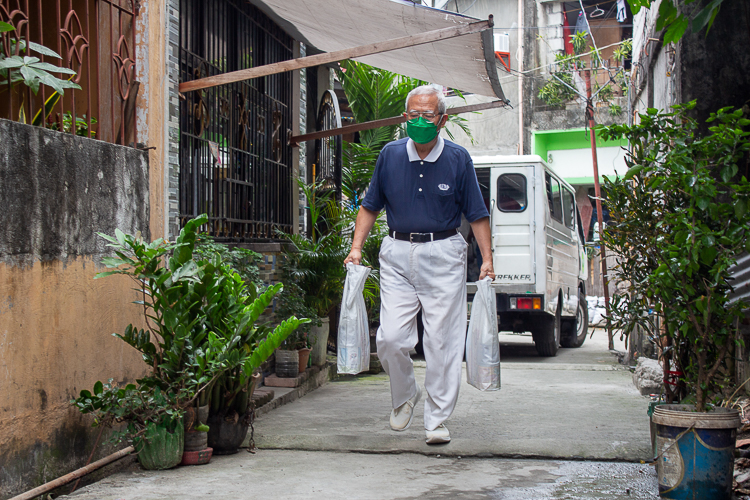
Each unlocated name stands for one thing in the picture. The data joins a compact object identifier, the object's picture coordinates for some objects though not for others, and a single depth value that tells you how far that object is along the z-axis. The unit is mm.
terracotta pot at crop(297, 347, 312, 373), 6125
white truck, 9094
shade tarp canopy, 5434
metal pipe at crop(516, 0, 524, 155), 18975
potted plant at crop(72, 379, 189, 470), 3457
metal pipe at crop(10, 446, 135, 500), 3048
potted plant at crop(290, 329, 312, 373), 6141
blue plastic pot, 2951
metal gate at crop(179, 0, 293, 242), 5273
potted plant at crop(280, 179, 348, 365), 6590
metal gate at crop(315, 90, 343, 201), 9086
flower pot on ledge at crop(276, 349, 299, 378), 5906
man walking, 4113
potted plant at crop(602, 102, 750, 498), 2957
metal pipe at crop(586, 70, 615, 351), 11027
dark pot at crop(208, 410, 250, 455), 3936
